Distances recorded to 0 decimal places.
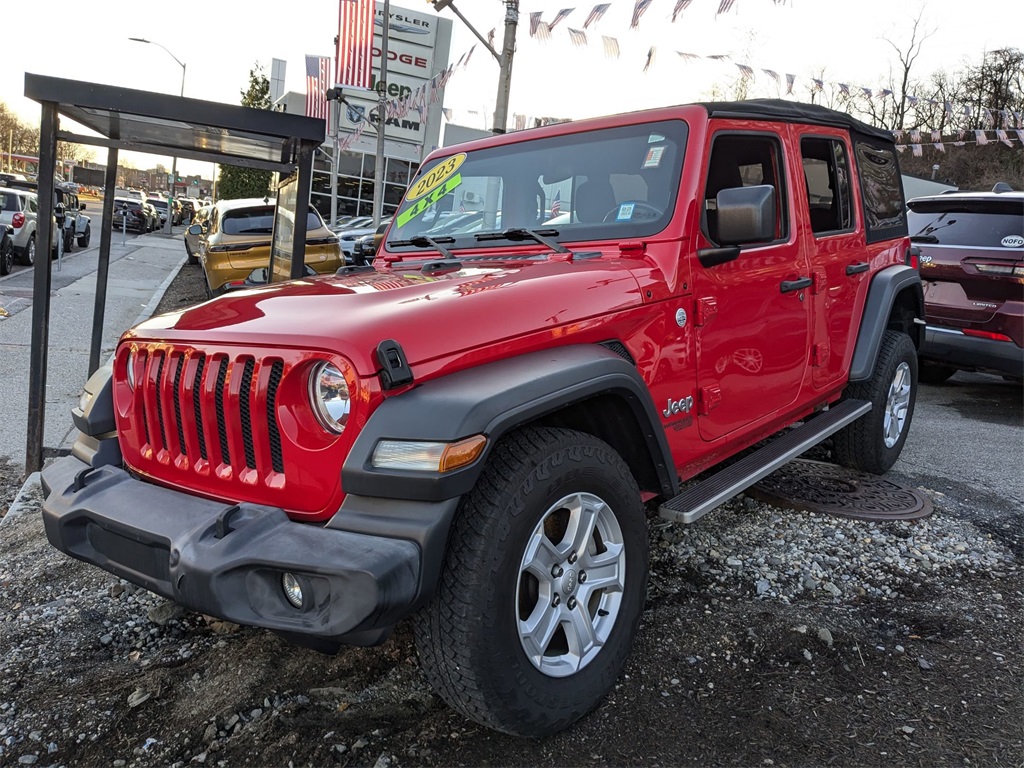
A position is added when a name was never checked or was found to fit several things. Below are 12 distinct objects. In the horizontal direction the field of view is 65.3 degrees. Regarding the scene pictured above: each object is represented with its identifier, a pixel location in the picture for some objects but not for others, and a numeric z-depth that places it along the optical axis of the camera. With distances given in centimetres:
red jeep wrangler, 205
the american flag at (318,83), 2414
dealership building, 3450
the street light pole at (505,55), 1259
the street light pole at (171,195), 3389
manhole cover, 438
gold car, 1214
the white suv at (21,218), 1611
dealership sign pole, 1948
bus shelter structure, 407
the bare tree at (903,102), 2920
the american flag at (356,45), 1933
